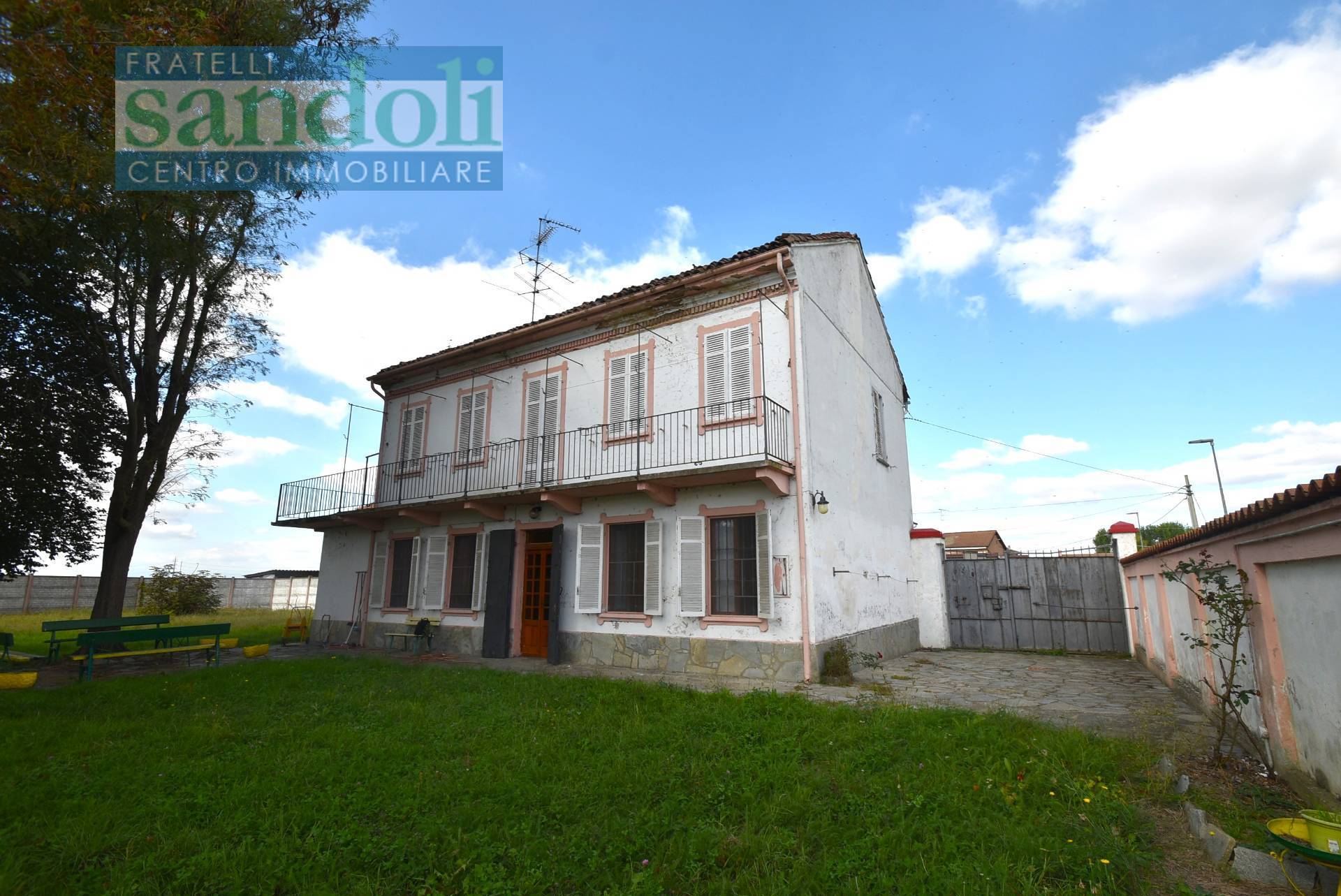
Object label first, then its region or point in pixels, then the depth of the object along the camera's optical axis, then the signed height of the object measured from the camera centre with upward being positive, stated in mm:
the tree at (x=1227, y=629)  5016 -397
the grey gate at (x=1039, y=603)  13359 -405
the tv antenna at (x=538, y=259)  15773 +7901
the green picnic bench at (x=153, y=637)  9531 -784
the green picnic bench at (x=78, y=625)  9969 -608
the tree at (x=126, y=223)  5230 +4920
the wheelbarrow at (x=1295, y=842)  2920 -1220
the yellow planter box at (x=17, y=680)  8375 -1193
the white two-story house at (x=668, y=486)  10227 +1757
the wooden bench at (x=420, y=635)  13492 -1018
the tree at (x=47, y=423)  11906 +3316
